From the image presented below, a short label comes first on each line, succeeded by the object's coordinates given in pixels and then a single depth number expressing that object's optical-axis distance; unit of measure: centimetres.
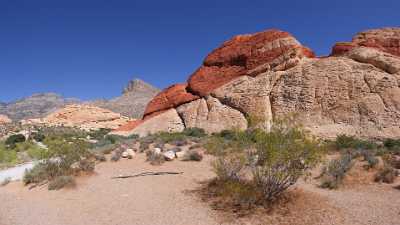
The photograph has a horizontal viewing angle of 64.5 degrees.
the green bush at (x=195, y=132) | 2430
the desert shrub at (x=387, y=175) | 1013
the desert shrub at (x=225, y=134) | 2093
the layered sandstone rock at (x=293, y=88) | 1969
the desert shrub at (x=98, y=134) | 3410
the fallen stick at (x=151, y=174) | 1261
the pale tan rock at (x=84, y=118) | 5200
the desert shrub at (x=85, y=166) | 1311
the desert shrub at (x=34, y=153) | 1350
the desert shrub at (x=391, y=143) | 1562
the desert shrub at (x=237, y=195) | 809
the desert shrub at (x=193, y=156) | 1488
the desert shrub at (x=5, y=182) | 1245
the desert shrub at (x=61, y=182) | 1102
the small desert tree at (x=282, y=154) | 803
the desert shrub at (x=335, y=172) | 1011
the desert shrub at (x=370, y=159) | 1152
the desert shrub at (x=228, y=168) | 970
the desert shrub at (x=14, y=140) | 2798
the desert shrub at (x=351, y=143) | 1588
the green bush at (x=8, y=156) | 1969
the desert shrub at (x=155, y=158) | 1463
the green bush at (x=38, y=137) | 3233
